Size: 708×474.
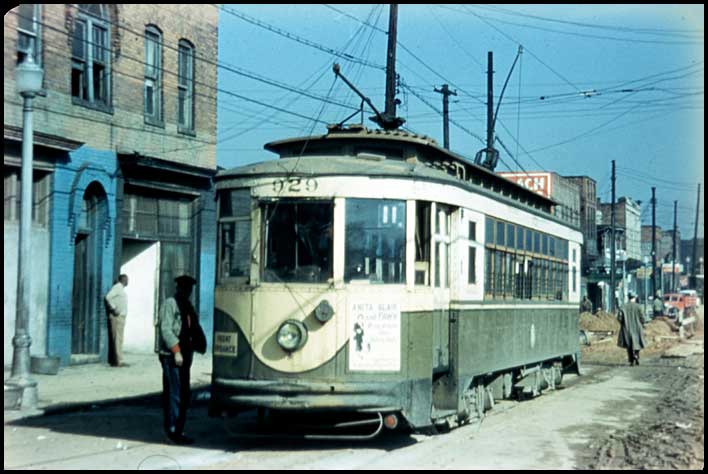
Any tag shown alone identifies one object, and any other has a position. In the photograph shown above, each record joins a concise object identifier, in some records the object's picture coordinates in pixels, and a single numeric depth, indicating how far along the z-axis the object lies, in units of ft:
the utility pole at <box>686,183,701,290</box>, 186.31
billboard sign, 163.60
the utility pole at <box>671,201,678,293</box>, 243.17
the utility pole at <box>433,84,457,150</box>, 107.24
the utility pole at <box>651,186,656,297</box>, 211.61
